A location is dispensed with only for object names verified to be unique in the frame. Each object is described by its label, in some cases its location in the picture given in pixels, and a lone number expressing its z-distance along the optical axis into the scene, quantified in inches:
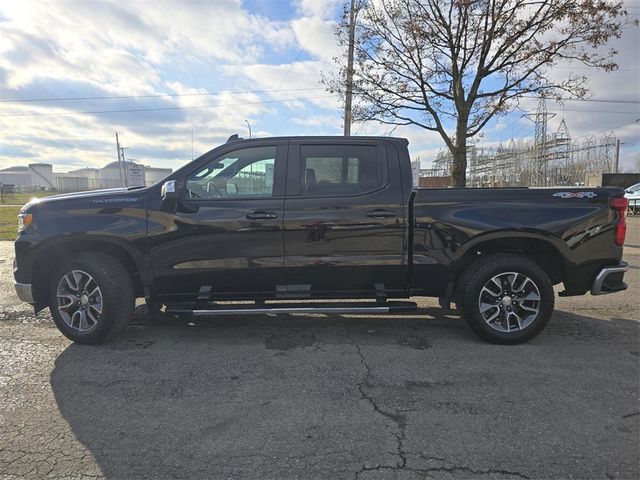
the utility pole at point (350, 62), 452.8
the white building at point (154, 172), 3949.8
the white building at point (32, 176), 4069.9
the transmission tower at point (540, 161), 2085.4
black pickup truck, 166.4
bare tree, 372.8
